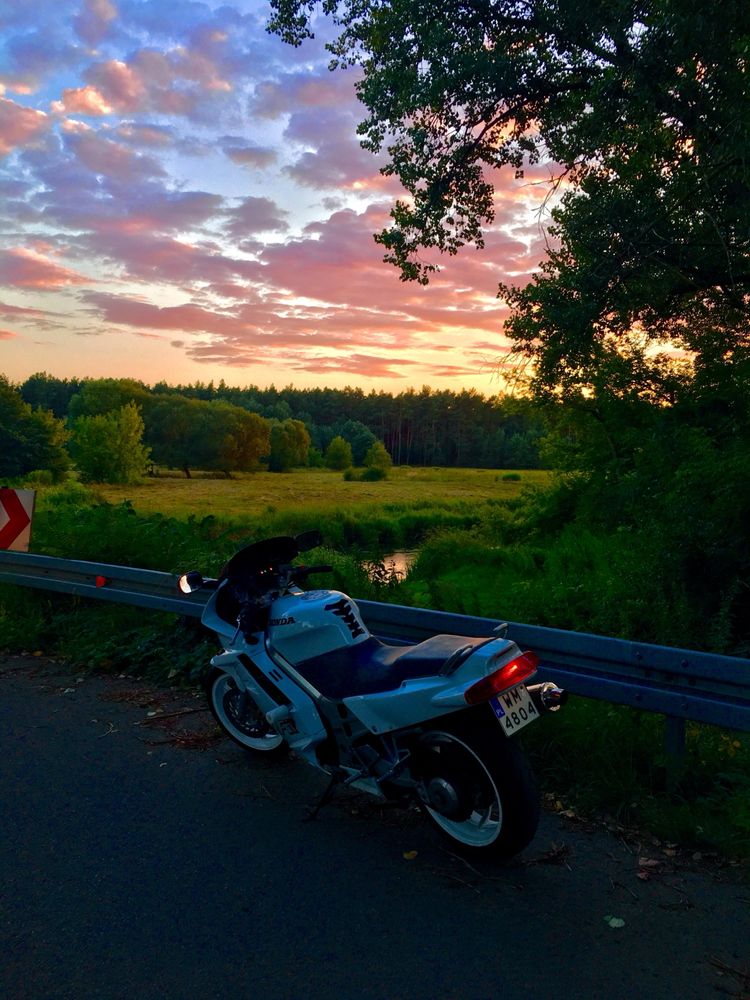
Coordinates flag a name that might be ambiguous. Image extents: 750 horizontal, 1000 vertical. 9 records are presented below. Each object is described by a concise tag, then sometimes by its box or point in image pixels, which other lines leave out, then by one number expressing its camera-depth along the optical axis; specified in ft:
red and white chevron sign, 28.02
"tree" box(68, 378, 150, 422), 330.95
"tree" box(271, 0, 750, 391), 35.19
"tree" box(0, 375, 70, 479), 247.70
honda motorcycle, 11.10
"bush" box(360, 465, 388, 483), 299.38
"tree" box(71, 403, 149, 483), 265.75
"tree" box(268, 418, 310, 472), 340.59
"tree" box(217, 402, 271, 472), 296.10
